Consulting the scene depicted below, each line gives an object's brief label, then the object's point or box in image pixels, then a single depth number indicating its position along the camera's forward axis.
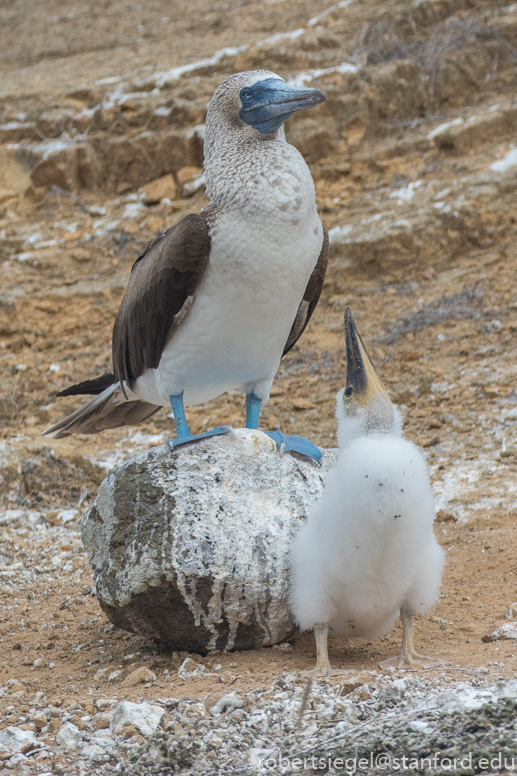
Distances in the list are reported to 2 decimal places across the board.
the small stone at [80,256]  20.86
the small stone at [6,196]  22.42
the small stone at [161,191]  21.33
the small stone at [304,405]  15.20
